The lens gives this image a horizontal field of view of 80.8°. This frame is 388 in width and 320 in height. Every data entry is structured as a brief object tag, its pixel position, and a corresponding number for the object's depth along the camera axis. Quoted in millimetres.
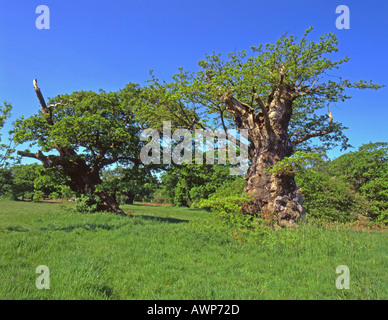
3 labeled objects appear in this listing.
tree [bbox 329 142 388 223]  24500
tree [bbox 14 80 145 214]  14906
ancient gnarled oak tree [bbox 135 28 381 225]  12352
